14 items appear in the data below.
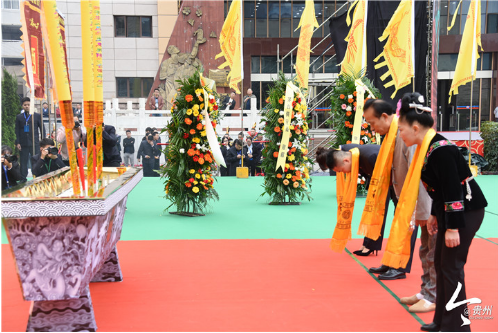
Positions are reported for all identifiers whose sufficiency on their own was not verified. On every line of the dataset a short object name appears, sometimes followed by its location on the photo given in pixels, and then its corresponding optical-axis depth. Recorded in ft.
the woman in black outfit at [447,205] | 8.45
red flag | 15.84
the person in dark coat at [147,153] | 41.37
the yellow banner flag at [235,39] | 36.11
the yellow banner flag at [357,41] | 32.89
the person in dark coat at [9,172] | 23.80
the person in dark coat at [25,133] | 33.09
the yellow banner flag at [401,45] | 30.66
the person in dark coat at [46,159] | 25.99
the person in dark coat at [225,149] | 40.32
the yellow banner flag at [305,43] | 34.99
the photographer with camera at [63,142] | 23.38
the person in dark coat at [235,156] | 40.24
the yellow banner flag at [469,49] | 30.67
